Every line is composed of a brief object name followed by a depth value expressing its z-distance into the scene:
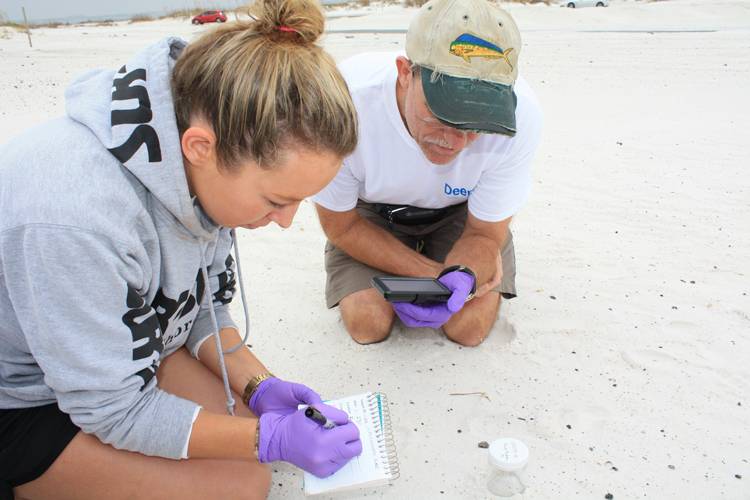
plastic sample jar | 1.59
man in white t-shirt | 1.80
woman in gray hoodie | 1.15
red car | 18.00
